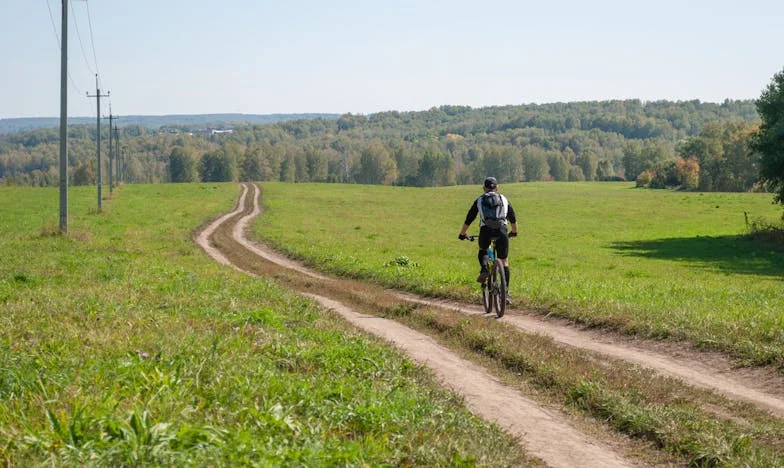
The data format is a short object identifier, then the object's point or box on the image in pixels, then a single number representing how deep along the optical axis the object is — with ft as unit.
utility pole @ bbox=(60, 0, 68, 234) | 116.98
